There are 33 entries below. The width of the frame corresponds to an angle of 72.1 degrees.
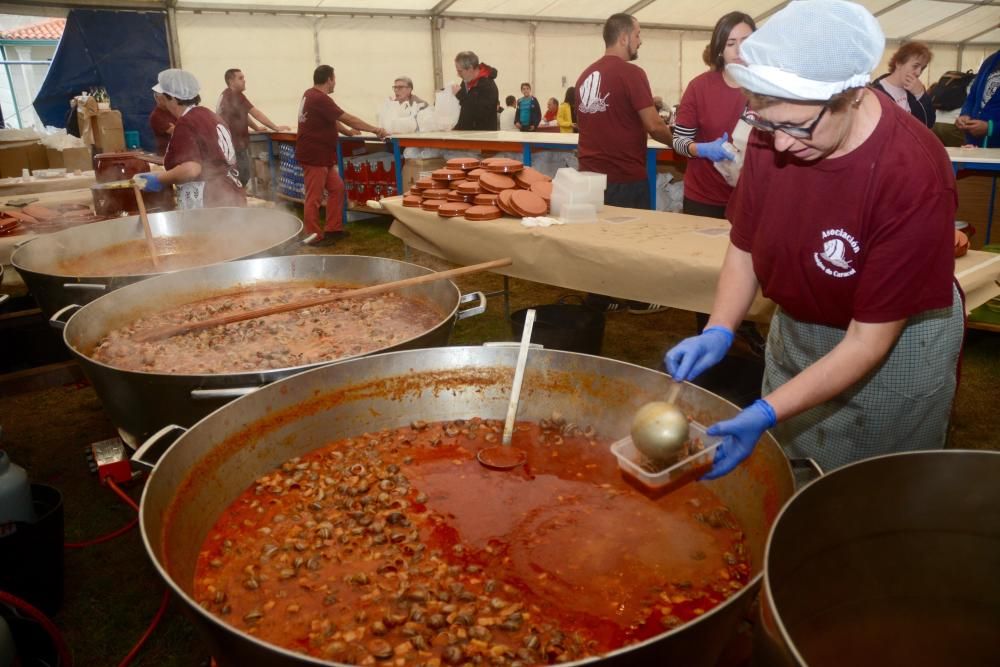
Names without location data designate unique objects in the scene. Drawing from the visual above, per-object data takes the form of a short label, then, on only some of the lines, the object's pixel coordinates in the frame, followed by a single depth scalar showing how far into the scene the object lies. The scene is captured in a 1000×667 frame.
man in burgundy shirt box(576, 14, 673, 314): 5.04
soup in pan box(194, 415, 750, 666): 1.49
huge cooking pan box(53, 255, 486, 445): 2.14
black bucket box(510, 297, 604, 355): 4.20
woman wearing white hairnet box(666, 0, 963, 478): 1.50
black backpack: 8.94
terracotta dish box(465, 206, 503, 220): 4.57
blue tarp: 10.86
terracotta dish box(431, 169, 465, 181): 5.07
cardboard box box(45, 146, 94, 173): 8.27
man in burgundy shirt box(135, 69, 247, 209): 5.21
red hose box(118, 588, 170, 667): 2.46
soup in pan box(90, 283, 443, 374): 2.96
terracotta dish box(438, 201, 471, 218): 4.74
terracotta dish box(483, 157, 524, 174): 4.89
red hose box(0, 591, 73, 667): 2.03
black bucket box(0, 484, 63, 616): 2.51
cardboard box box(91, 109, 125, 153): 8.74
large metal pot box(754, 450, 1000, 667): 1.04
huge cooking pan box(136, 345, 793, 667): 1.53
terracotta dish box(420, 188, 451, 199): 5.08
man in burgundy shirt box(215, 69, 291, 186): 10.71
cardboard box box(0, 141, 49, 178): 8.12
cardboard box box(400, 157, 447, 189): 8.54
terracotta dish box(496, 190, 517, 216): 4.57
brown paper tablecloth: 3.35
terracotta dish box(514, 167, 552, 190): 4.83
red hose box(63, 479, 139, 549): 3.08
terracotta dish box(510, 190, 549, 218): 4.50
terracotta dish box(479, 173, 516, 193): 4.73
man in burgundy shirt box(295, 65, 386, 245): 8.98
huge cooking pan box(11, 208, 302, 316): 3.40
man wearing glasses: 9.73
